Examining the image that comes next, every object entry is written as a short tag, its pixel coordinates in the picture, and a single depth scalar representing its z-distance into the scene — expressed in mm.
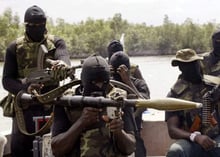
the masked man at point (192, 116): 4453
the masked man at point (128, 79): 4848
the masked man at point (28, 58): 4469
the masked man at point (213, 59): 5113
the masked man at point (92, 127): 3041
